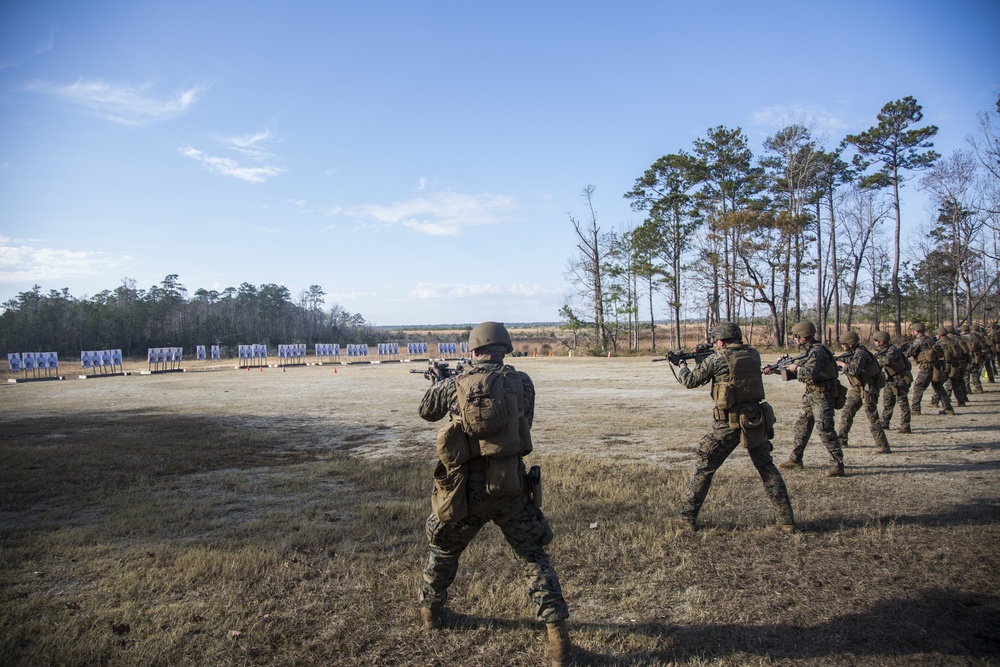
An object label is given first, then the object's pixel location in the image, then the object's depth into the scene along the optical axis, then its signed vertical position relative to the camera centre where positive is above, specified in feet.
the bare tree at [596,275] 163.63 +16.99
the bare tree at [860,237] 132.03 +21.03
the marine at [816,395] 27.25 -3.19
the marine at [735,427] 19.80 -3.30
